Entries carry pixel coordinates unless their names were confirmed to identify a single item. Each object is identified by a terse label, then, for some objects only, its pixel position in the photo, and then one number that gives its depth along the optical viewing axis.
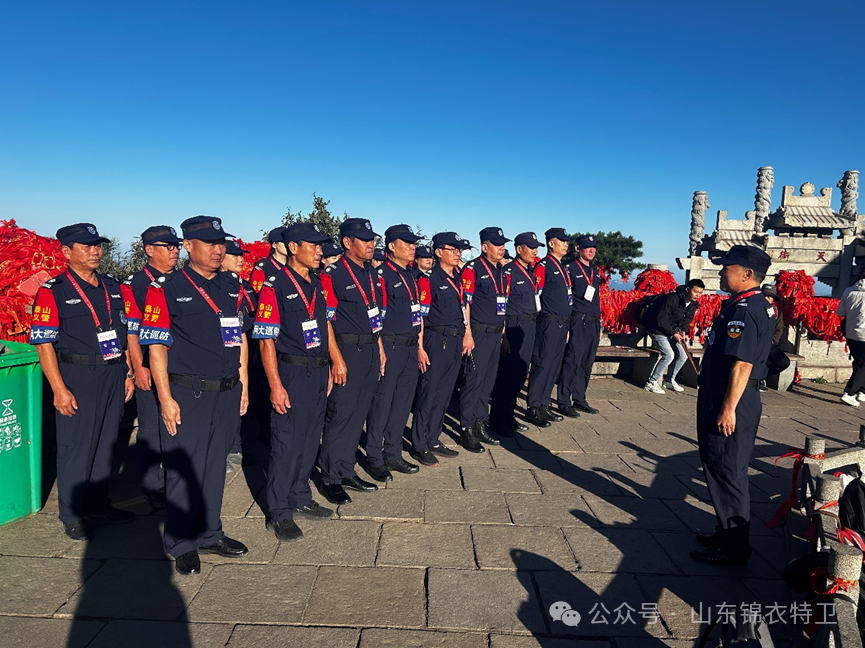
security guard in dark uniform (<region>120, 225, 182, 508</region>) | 4.17
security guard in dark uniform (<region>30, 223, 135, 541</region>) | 3.96
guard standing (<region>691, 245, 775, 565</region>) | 3.89
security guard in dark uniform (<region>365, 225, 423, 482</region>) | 5.33
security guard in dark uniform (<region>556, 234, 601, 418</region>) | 7.87
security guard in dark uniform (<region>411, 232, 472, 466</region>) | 5.99
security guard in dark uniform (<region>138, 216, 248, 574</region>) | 3.50
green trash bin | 4.07
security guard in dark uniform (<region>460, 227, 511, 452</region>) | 6.46
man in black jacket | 9.07
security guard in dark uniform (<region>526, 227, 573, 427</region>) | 7.50
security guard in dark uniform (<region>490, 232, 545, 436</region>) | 7.00
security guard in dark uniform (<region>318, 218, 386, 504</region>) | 4.86
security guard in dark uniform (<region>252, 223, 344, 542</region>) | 4.13
